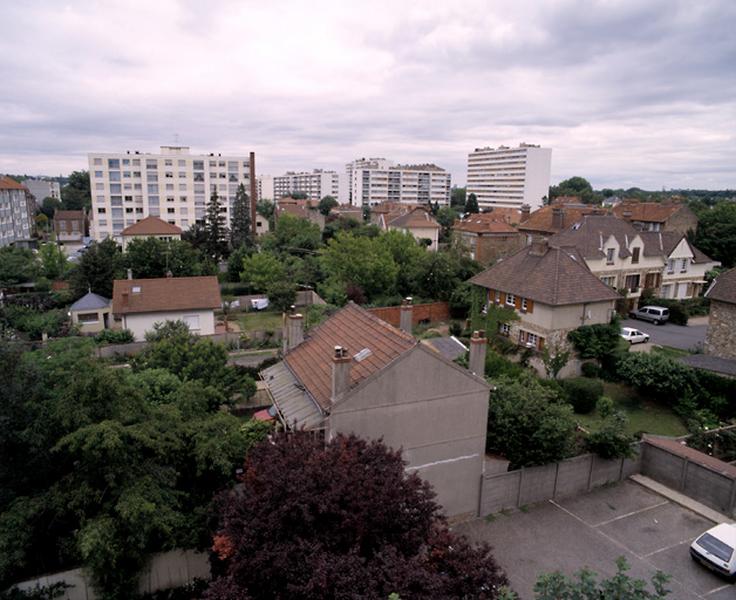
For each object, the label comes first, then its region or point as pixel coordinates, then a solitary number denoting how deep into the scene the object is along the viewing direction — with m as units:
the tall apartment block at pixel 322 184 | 184.88
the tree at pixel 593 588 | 7.63
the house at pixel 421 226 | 76.94
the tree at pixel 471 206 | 125.44
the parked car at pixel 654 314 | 40.34
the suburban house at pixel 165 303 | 36.62
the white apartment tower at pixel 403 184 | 154.62
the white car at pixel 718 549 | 14.30
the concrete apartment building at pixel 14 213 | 80.19
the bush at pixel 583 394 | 25.81
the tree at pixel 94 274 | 45.09
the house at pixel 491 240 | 62.78
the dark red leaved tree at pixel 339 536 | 9.42
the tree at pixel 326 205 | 122.83
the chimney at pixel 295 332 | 20.08
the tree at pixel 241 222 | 69.88
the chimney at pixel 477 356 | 16.88
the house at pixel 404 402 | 14.91
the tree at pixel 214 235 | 61.72
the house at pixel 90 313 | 39.53
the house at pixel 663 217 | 57.34
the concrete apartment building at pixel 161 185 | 83.31
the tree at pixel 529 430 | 17.81
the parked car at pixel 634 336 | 33.75
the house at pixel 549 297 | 30.12
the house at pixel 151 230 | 67.19
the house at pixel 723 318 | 29.00
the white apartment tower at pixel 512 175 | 148.50
